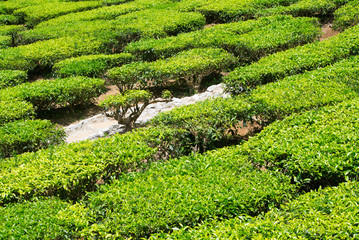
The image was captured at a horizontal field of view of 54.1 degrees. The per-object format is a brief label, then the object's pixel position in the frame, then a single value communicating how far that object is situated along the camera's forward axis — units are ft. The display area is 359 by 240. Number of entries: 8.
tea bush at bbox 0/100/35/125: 36.78
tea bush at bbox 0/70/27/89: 46.15
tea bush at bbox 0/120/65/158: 31.99
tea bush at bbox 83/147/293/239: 18.90
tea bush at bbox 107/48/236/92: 43.78
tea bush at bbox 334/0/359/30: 52.11
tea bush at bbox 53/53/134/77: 47.39
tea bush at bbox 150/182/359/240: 16.43
